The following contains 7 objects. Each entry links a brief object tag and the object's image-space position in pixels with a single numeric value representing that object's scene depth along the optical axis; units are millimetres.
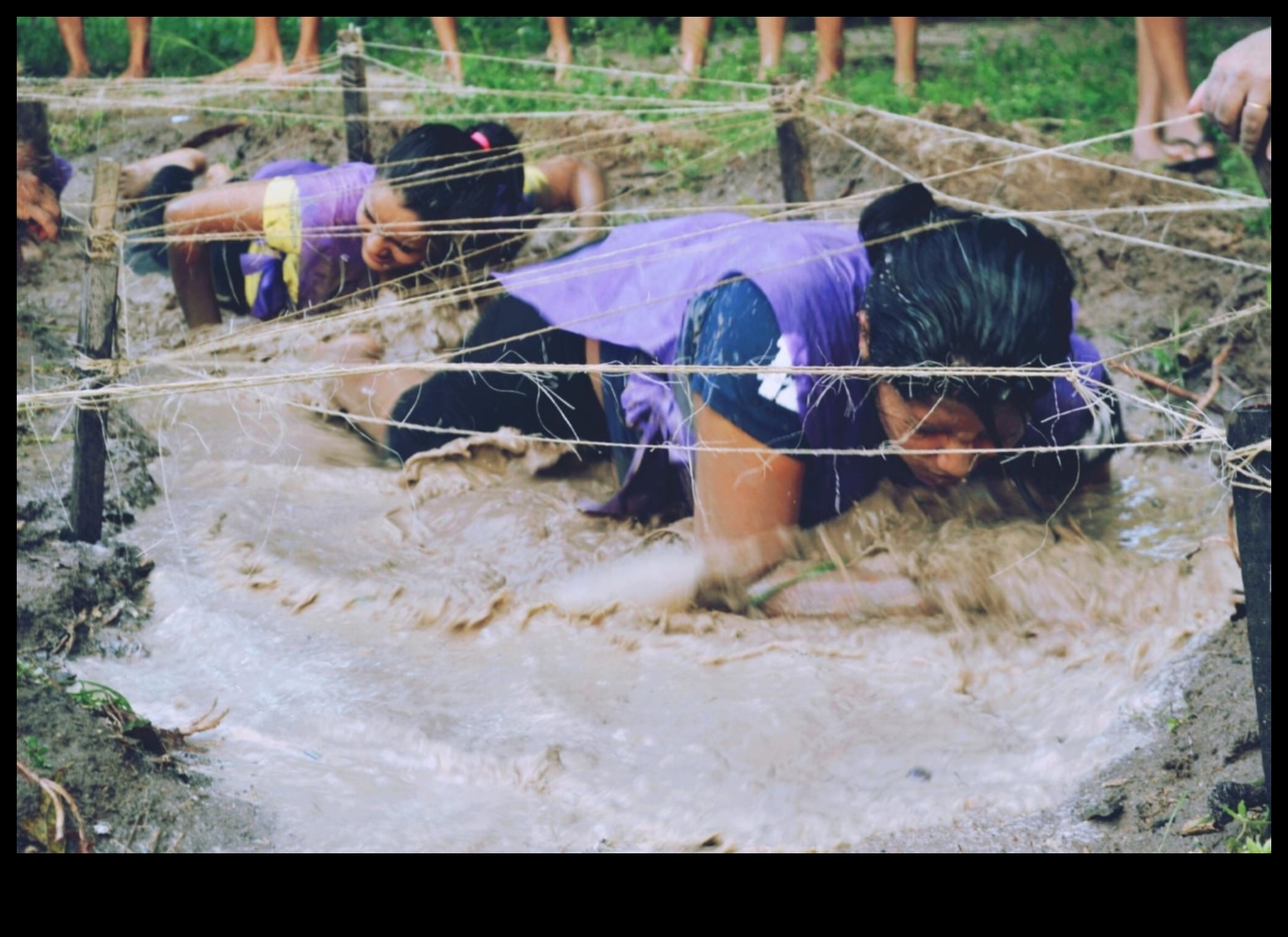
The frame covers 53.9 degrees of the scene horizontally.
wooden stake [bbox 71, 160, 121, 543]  3000
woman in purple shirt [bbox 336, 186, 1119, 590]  2812
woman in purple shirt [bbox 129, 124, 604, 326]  3816
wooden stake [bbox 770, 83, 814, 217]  3918
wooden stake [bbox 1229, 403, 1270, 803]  1976
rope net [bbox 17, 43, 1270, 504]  3893
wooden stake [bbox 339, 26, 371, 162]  4254
